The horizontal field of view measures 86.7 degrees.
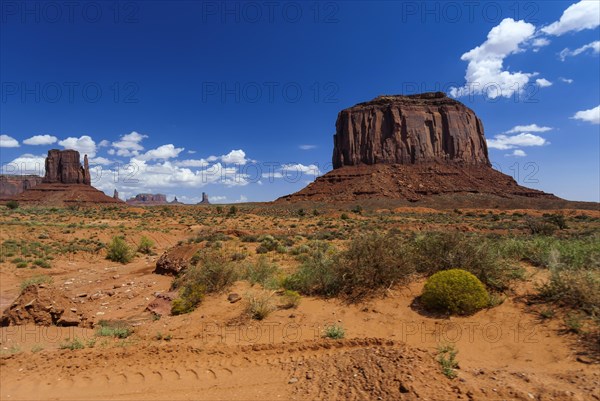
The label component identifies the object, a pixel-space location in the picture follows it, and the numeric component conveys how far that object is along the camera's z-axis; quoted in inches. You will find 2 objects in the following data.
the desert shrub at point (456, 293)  242.1
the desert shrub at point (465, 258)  271.6
